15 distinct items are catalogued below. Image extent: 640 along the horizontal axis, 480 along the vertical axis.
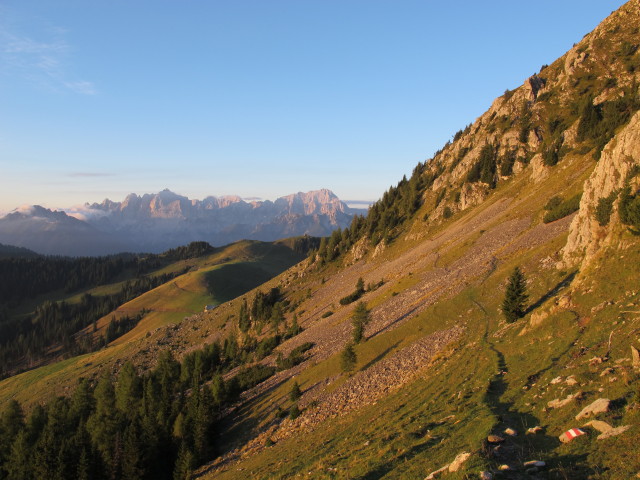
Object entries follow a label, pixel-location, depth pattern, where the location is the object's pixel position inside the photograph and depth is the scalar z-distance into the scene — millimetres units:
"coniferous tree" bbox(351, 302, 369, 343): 52438
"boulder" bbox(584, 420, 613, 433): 13898
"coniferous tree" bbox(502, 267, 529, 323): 35156
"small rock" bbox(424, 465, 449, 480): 14719
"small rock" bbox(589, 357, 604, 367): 19703
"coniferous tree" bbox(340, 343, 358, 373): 44188
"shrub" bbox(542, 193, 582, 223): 54906
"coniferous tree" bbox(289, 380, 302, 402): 43781
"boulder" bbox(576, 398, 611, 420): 15065
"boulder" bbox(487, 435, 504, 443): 16109
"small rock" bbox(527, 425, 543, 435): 16422
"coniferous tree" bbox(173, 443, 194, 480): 42750
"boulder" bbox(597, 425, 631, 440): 13469
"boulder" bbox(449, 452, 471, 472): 14244
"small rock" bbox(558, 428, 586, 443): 14391
